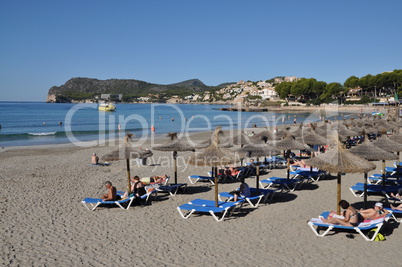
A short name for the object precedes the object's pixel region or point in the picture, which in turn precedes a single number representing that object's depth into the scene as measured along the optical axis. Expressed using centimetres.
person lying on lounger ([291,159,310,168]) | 1350
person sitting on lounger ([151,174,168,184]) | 1156
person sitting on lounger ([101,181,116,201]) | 909
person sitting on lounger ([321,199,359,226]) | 674
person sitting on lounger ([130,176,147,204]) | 947
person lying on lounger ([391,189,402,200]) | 837
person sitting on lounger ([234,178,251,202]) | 913
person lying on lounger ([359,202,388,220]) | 701
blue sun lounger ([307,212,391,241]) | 664
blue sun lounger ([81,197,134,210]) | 898
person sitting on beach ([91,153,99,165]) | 1602
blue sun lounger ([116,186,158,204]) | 961
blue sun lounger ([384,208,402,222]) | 754
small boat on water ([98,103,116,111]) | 9581
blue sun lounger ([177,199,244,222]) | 800
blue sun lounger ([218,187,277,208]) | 907
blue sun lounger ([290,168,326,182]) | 1207
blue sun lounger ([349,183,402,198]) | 914
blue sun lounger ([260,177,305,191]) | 1078
